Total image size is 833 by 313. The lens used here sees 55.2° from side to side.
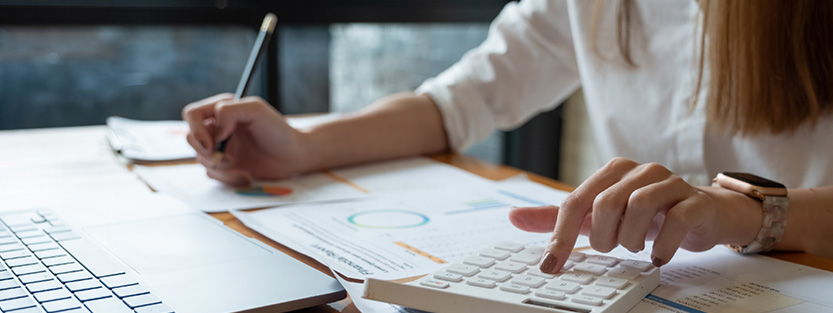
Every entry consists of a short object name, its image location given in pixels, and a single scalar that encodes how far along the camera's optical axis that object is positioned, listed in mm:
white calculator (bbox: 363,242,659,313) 497
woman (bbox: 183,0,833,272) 614
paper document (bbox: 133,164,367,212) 854
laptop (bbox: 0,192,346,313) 522
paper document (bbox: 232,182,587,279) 659
